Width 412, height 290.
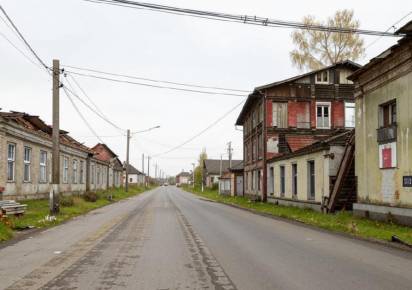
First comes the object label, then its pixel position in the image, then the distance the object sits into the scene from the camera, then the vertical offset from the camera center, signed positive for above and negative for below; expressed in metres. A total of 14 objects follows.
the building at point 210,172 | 106.36 +0.24
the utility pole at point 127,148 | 58.31 +3.00
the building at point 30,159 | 23.91 +0.84
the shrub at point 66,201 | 27.73 -1.69
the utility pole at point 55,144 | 21.48 +1.28
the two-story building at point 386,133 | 16.45 +1.52
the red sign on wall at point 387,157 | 17.64 +0.61
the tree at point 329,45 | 42.31 +11.60
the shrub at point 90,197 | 36.46 -1.85
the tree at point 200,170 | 102.75 +0.67
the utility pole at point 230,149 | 78.04 +3.97
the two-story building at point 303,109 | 36.53 +4.94
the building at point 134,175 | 141.38 -0.66
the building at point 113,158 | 80.81 +2.70
